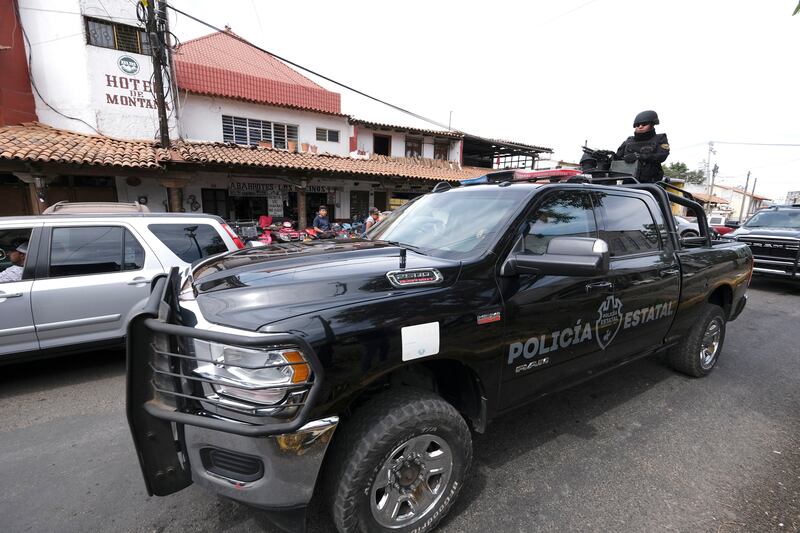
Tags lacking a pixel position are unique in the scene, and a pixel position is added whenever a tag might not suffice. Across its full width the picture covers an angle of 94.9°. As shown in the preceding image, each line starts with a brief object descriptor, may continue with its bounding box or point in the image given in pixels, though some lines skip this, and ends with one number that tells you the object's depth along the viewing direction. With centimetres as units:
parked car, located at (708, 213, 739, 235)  1024
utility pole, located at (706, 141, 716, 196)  4802
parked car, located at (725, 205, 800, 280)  755
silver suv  348
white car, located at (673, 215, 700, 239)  1065
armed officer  487
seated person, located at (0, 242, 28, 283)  348
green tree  6159
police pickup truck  147
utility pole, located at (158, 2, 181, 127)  1150
